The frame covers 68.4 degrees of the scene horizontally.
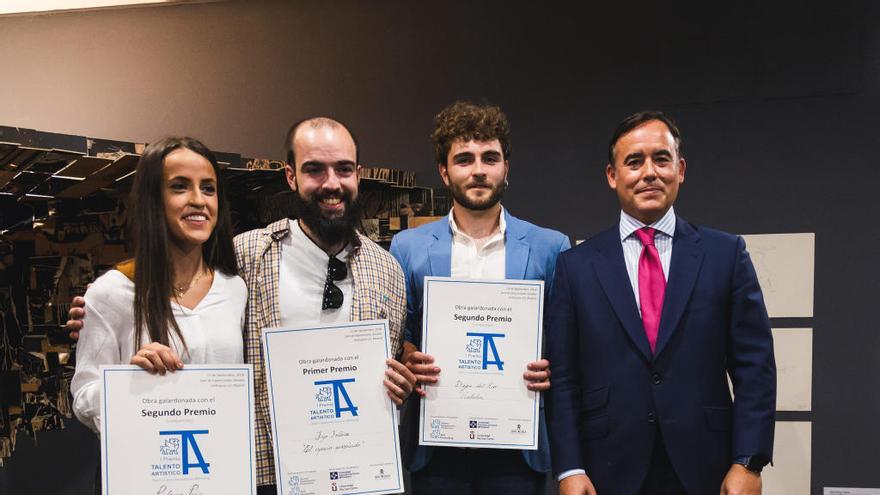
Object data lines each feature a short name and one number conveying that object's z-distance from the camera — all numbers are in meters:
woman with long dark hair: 1.85
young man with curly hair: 2.27
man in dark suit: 1.99
